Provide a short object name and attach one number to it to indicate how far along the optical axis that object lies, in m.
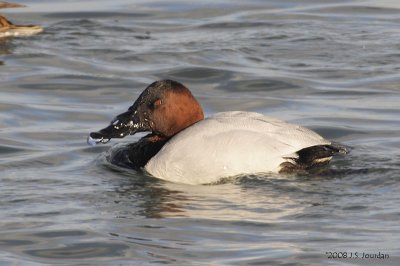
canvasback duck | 17.64
